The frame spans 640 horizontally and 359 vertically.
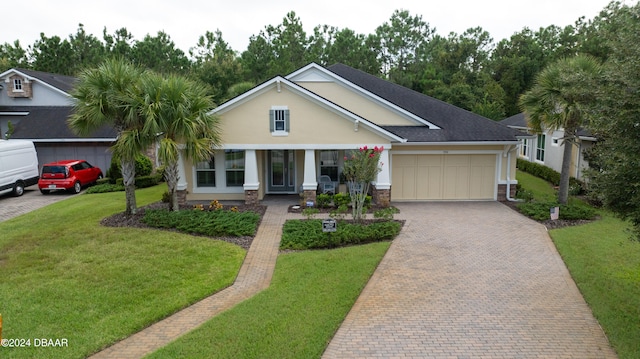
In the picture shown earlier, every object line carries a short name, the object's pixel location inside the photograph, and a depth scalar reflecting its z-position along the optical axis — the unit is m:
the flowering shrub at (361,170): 14.96
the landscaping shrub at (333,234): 12.77
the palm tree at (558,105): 16.17
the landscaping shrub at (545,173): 20.77
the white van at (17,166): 19.84
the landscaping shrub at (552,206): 15.91
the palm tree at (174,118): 14.61
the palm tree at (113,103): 14.52
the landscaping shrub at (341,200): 17.90
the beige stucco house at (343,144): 18.02
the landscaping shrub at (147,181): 23.08
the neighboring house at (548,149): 22.10
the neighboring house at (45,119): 25.05
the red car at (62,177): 21.17
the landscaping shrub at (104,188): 21.78
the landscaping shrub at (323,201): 17.94
